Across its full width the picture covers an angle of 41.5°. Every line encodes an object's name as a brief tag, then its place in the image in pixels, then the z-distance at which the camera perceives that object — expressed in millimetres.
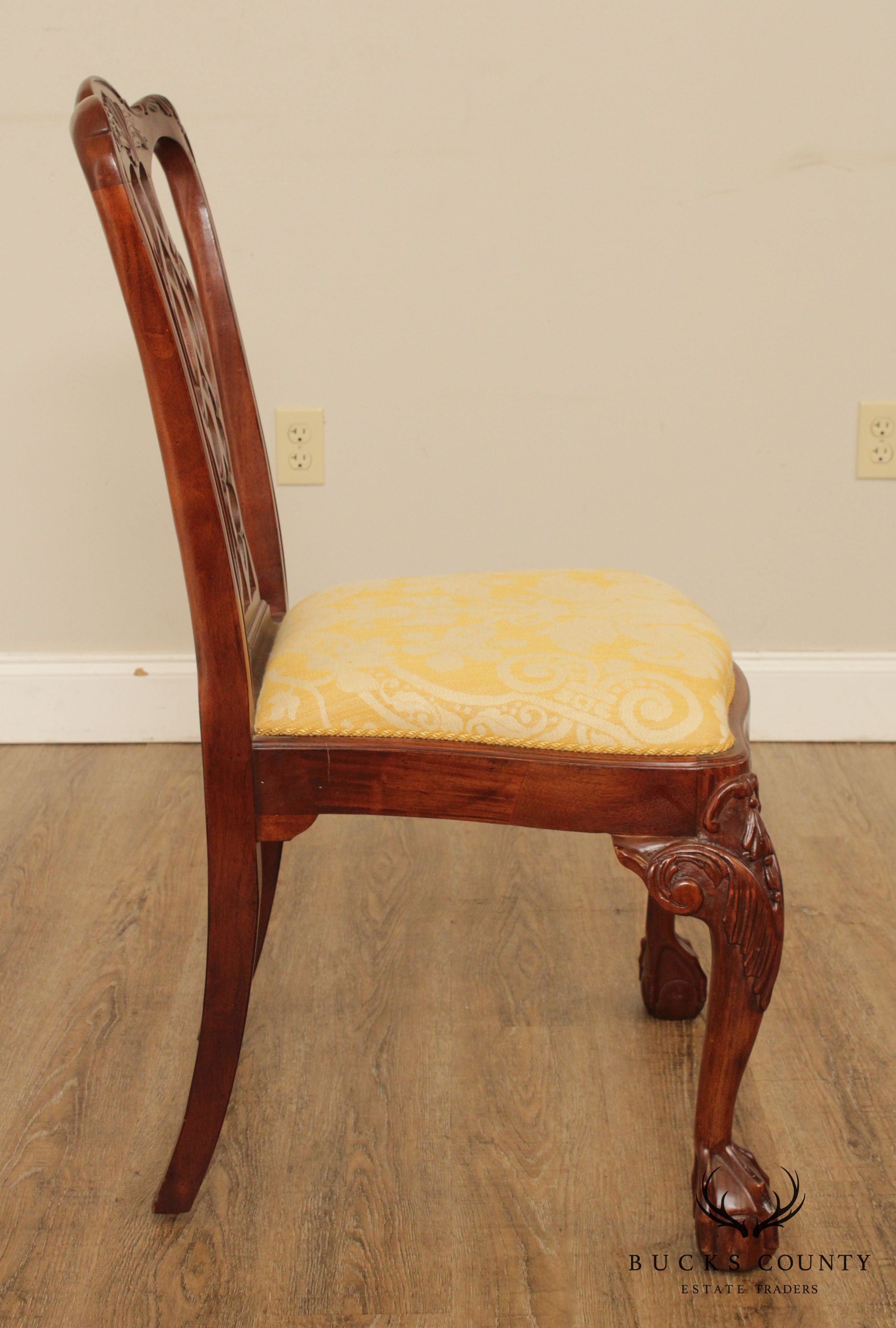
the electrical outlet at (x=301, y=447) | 1783
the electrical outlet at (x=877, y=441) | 1793
